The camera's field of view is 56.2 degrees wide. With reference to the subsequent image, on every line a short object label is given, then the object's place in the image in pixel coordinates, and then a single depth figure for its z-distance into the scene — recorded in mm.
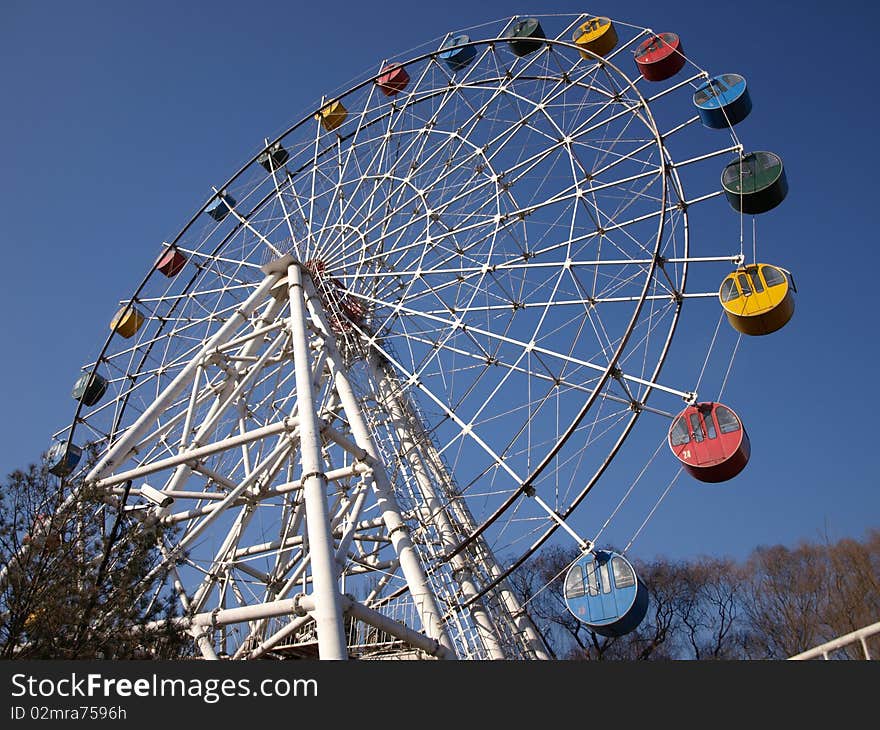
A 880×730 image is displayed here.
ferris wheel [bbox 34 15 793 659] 12227
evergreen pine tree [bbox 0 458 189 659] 9539
